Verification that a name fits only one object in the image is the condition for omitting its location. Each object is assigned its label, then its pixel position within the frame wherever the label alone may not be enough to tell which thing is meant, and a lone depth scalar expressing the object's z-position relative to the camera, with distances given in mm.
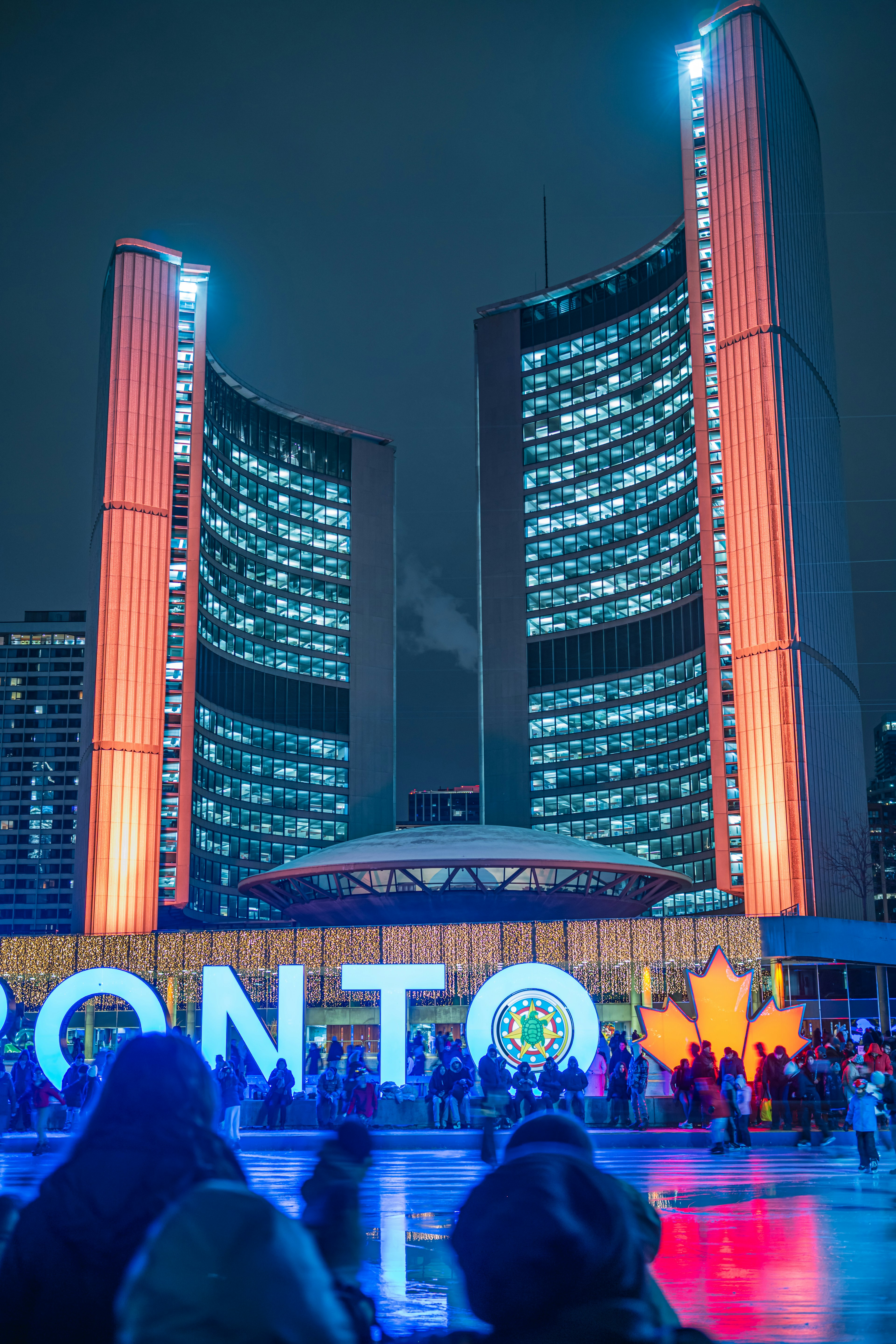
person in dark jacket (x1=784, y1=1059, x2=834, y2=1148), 27953
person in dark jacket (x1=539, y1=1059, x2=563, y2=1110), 29016
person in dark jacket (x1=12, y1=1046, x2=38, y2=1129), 31750
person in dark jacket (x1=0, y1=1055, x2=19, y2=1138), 30984
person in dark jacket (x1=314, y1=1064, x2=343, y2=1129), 30688
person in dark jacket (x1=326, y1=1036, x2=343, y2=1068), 35906
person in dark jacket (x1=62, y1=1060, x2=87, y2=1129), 32406
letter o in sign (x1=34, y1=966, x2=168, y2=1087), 33500
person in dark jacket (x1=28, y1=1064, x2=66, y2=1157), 25688
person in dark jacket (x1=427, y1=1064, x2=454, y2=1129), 30875
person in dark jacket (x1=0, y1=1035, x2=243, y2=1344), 3342
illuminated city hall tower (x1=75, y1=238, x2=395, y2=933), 88500
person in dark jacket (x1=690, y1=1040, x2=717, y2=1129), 29078
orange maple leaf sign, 31922
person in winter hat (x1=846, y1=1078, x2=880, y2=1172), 21828
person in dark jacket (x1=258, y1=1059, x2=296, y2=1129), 31156
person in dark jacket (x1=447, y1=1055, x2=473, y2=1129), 30906
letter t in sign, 33062
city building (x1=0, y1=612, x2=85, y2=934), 186750
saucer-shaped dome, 57750
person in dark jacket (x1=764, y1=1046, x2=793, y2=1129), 29312
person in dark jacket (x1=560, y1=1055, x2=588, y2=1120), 28828
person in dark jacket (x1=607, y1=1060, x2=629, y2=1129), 29828
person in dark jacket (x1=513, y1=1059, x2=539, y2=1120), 29453
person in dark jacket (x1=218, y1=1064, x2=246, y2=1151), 28172
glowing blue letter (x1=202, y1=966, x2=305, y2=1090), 33500
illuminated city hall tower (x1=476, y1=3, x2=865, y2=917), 80625
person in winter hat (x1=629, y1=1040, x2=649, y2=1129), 29781
